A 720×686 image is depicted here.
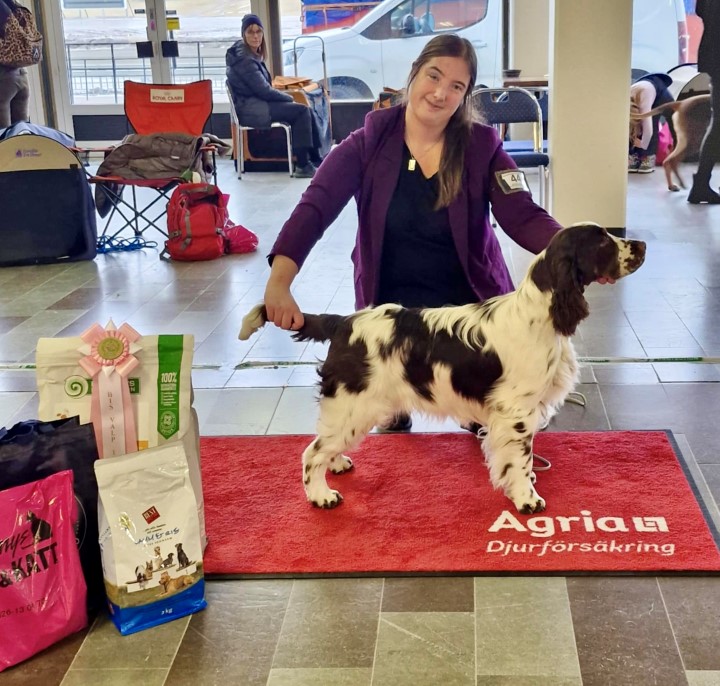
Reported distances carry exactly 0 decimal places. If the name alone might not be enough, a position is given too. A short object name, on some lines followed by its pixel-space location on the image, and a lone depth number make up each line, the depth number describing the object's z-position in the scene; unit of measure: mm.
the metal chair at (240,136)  8562
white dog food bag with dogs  1861
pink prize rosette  1971
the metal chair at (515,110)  5977
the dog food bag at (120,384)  1975
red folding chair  6457
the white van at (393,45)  9875
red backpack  5516
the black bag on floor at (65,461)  1848
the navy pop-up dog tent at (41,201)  5297
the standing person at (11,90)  6215
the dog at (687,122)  6477
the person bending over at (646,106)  8070
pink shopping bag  1779
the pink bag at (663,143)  8133
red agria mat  2129
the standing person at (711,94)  6142
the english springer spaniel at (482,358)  2209
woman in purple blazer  2576
